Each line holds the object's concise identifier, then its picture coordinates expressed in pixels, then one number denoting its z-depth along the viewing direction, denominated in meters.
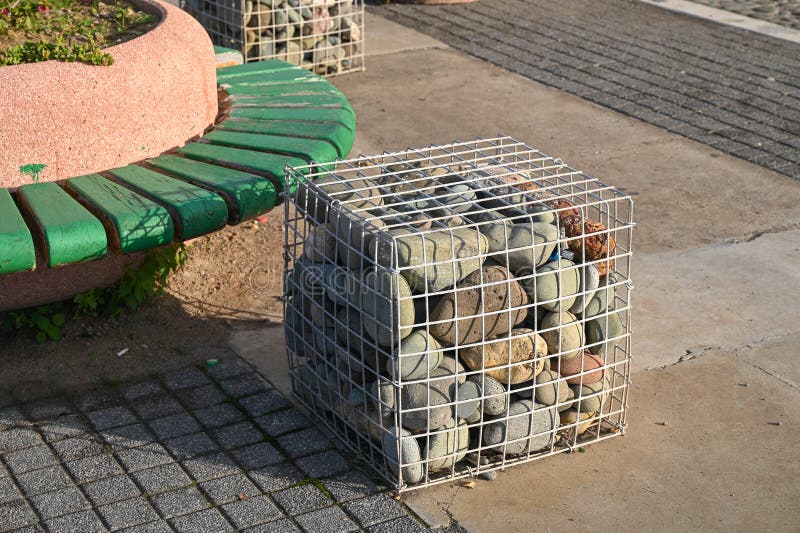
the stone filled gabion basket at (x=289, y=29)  7.87
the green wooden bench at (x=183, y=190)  3.97
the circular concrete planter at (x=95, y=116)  4.35
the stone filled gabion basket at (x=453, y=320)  3.52
